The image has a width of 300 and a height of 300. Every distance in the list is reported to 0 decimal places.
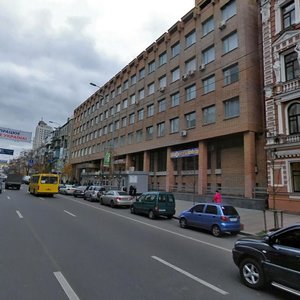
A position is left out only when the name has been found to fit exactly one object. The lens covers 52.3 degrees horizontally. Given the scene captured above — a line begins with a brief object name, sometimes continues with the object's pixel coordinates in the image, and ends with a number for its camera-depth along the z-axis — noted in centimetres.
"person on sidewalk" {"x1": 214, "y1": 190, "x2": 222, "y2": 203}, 2008
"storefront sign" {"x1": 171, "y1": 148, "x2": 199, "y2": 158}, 3270
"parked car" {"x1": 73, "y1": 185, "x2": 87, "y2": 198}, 3684
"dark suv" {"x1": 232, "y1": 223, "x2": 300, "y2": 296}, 540
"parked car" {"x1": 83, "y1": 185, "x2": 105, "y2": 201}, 3053
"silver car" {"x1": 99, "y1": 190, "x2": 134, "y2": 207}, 2470
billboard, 3625
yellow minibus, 3356
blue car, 1346
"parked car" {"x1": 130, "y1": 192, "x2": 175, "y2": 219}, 1872
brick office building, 2750
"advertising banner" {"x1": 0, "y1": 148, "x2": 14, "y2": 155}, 5658
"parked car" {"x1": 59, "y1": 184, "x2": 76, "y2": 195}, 4172
